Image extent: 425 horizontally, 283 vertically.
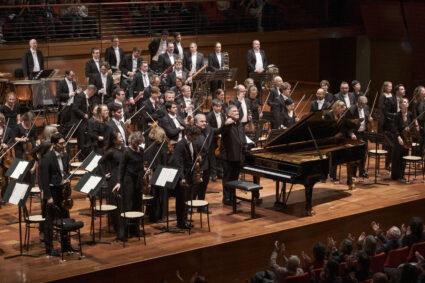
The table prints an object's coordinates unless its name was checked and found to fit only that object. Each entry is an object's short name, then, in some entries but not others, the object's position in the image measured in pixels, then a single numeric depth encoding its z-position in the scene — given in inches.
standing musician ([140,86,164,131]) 728.2
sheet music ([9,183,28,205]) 518.7
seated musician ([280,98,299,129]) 773.6
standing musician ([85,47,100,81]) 852.9
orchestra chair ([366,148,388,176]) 762.0
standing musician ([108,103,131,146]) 616.3
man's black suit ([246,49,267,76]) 941.1
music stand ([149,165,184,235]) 561.5
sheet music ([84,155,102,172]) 573.9
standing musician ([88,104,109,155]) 666.2
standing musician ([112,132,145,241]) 565.9
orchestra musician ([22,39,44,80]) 849.6
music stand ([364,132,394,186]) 717.5
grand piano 625.7
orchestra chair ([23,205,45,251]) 544.7
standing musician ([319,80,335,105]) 801.9
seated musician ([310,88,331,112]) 789.4
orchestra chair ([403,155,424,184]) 756.4
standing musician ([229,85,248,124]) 733.8
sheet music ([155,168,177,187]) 563.4
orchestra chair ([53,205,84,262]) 524.0
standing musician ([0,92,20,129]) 692.2
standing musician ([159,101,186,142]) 656.7
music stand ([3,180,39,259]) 517.7
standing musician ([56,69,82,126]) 795.8
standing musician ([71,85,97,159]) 739.9
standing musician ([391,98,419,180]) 759.8
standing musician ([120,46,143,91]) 882.9
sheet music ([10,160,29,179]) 547.3
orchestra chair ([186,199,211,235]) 591.9
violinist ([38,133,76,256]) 534.0
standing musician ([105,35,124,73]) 908.4
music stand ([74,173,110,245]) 532.3
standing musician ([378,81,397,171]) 778.7
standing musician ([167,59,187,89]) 847.6
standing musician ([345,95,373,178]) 753.7
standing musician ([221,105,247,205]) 648.4
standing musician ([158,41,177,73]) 896.7
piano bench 620.2
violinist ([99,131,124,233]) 575.3
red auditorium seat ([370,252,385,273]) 480.2
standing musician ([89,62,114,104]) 827.4
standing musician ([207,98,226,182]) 677.2
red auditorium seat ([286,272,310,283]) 437.3
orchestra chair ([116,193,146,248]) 556.4
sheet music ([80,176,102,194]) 533.0
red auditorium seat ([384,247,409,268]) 491.3
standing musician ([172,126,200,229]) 596.3
